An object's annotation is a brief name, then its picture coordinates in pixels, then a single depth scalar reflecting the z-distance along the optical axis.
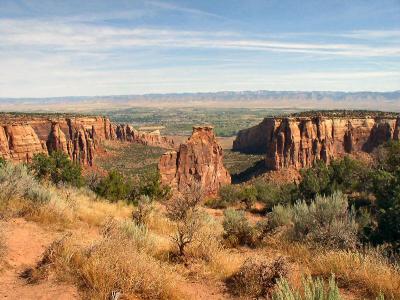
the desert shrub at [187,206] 10.99
